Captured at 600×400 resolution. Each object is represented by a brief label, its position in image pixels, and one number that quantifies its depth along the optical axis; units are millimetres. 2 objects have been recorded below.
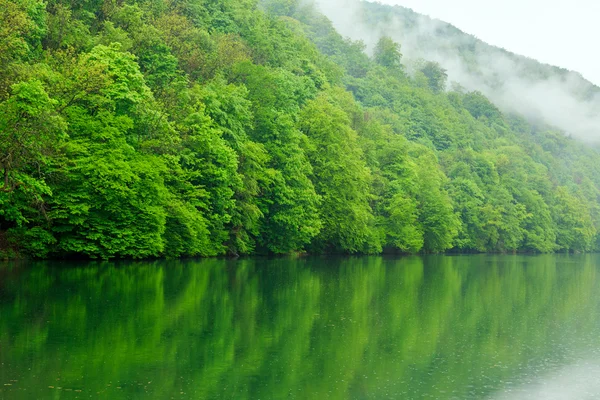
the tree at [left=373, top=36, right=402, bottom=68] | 186000
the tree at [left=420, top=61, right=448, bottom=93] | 198625
